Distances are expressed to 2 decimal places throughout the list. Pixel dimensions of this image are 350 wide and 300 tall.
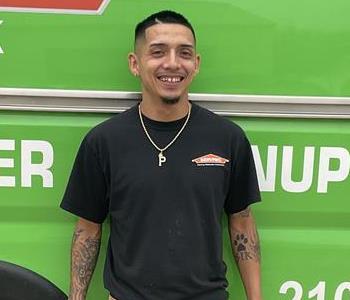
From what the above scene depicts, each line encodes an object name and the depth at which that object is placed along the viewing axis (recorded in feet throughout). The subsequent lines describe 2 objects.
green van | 5.97
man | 5.70
